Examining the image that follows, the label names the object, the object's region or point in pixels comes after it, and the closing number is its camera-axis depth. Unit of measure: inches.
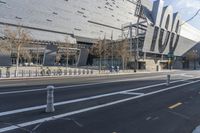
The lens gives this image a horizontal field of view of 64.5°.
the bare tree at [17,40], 901.8
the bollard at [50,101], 209.5
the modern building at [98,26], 1854.3
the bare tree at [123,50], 1509.9
